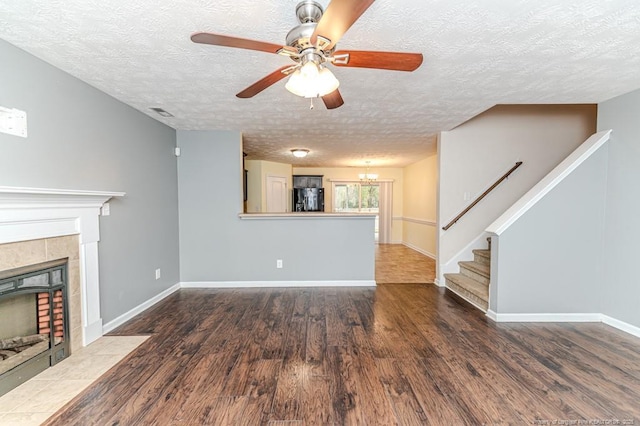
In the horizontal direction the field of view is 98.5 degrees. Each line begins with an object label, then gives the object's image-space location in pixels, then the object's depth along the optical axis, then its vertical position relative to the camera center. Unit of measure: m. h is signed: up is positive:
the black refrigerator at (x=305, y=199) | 7.41 +0.04
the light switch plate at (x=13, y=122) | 1.77 +0.51
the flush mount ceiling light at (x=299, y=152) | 5.06 +0.89
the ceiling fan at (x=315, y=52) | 1.24 +0.75
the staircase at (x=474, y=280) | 3.19 -1.05
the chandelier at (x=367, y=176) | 7.50 +0.67
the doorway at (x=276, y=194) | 6.64 +0.16
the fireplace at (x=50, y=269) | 1.82 -0.52
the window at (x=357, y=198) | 8.11 +0.08
